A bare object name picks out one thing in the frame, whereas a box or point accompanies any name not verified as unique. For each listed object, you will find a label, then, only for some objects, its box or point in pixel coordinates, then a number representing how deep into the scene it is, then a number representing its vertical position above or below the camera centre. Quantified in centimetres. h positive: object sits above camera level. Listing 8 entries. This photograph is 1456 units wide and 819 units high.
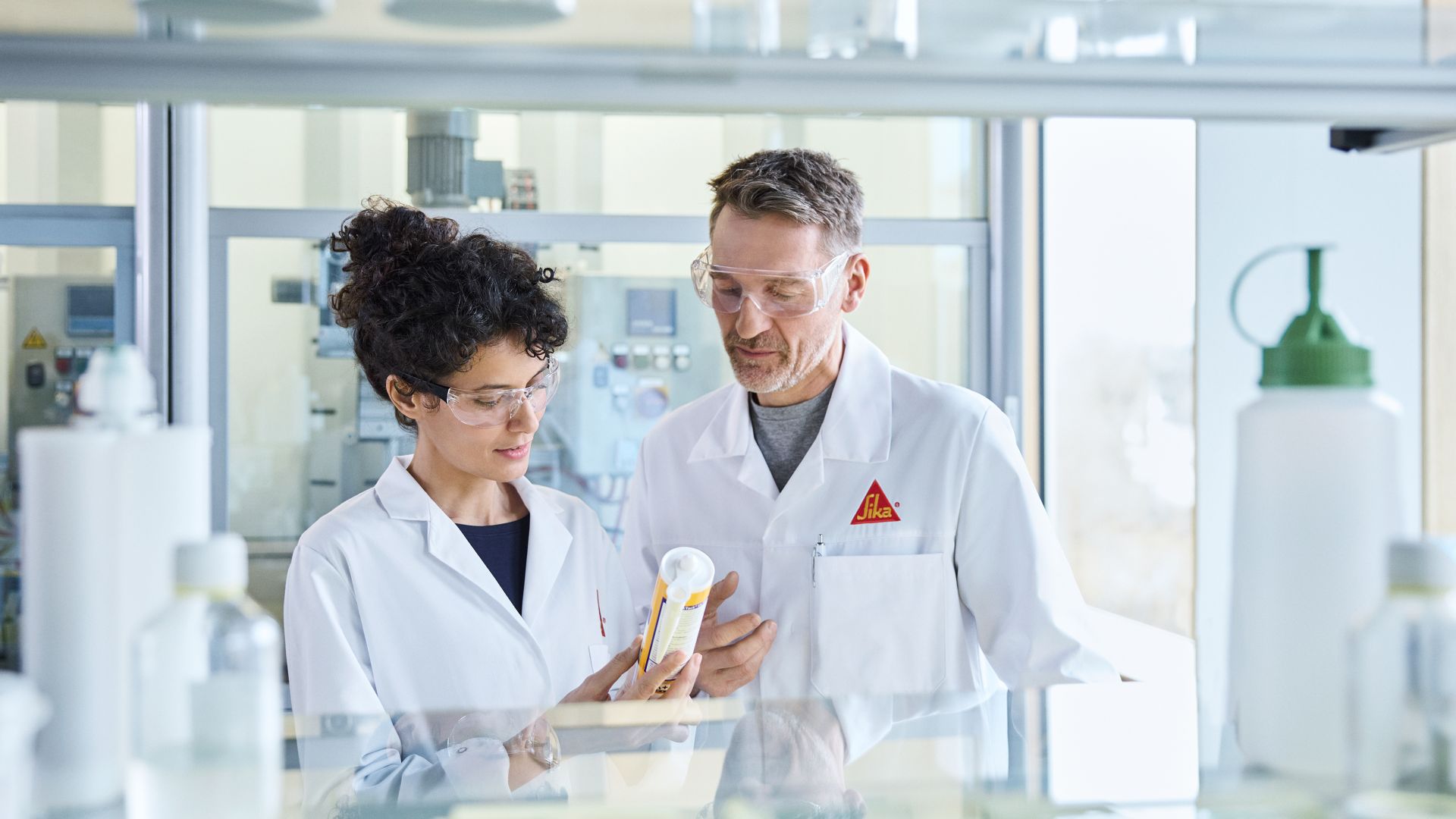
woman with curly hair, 136 -19
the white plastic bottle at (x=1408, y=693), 63 -17
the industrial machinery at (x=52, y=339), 325 +14
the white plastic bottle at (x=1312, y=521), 66 -7
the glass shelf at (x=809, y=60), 61 +18
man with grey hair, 168 -18
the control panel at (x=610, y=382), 358 +2
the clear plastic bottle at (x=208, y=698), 55 -15
